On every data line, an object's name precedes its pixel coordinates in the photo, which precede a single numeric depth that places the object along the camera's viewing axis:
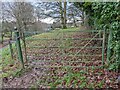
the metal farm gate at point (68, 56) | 2.37
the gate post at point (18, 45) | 2.27
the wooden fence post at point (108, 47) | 2.05
